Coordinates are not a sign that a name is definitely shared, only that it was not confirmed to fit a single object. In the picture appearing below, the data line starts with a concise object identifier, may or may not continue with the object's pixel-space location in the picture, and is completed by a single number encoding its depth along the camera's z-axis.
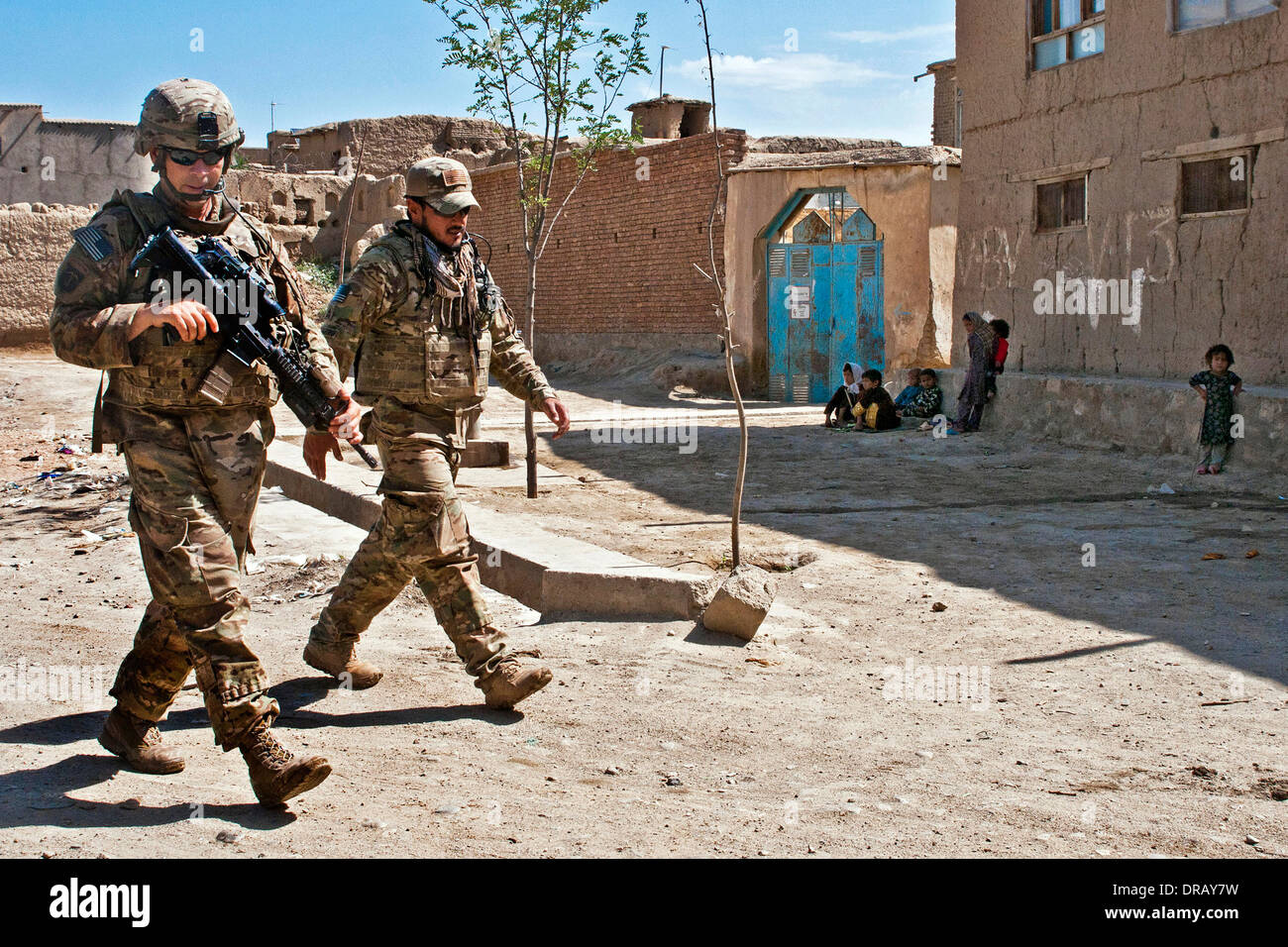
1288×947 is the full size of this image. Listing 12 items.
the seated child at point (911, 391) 13.52
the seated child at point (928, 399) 13.27
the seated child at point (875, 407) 12.58
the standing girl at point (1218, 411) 8.91
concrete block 4.64
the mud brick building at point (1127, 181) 9.48
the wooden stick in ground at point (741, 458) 5.20
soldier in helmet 2.92
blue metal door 16.41
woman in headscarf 12.23
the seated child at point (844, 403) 12.91
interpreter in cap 3.77
